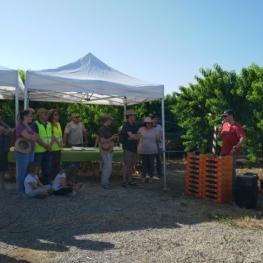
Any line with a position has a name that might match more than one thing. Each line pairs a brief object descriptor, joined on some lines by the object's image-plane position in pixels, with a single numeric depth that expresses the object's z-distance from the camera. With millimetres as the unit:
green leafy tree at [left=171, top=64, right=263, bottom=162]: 12195
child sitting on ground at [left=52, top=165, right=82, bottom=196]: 7246
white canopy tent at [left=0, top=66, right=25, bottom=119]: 7410
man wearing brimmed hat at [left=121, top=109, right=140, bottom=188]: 8594
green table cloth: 8719
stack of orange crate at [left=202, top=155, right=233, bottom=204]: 7355
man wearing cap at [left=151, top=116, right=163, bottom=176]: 10543
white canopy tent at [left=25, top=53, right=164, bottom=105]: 7746
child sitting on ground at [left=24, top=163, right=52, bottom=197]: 6977
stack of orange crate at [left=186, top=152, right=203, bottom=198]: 7805
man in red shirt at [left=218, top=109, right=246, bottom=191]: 7652
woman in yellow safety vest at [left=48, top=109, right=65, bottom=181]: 8266
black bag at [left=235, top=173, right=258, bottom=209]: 6883
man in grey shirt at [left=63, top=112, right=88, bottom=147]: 10117
